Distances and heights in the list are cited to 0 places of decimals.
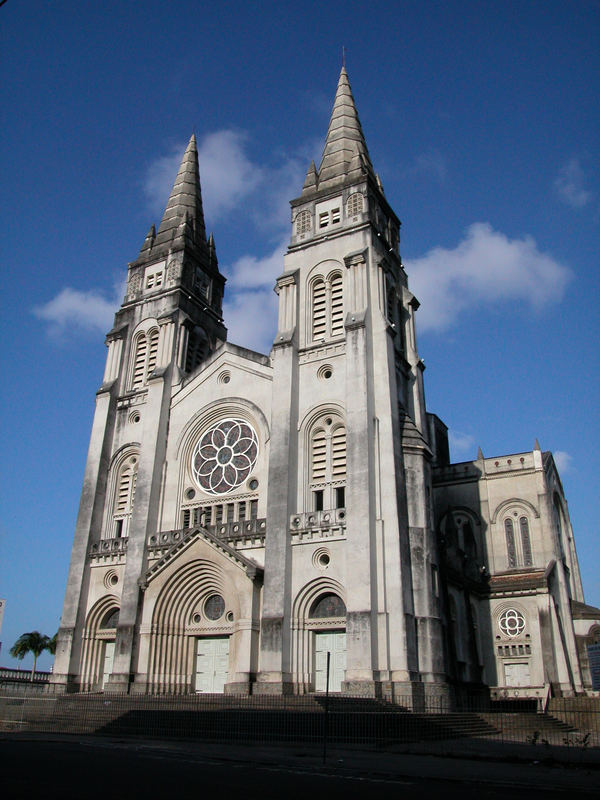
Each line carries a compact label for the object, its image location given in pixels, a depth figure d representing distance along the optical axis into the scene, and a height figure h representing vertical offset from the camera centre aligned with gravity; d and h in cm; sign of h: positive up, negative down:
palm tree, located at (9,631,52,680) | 6419 +355
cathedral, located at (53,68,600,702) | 2536 +745
